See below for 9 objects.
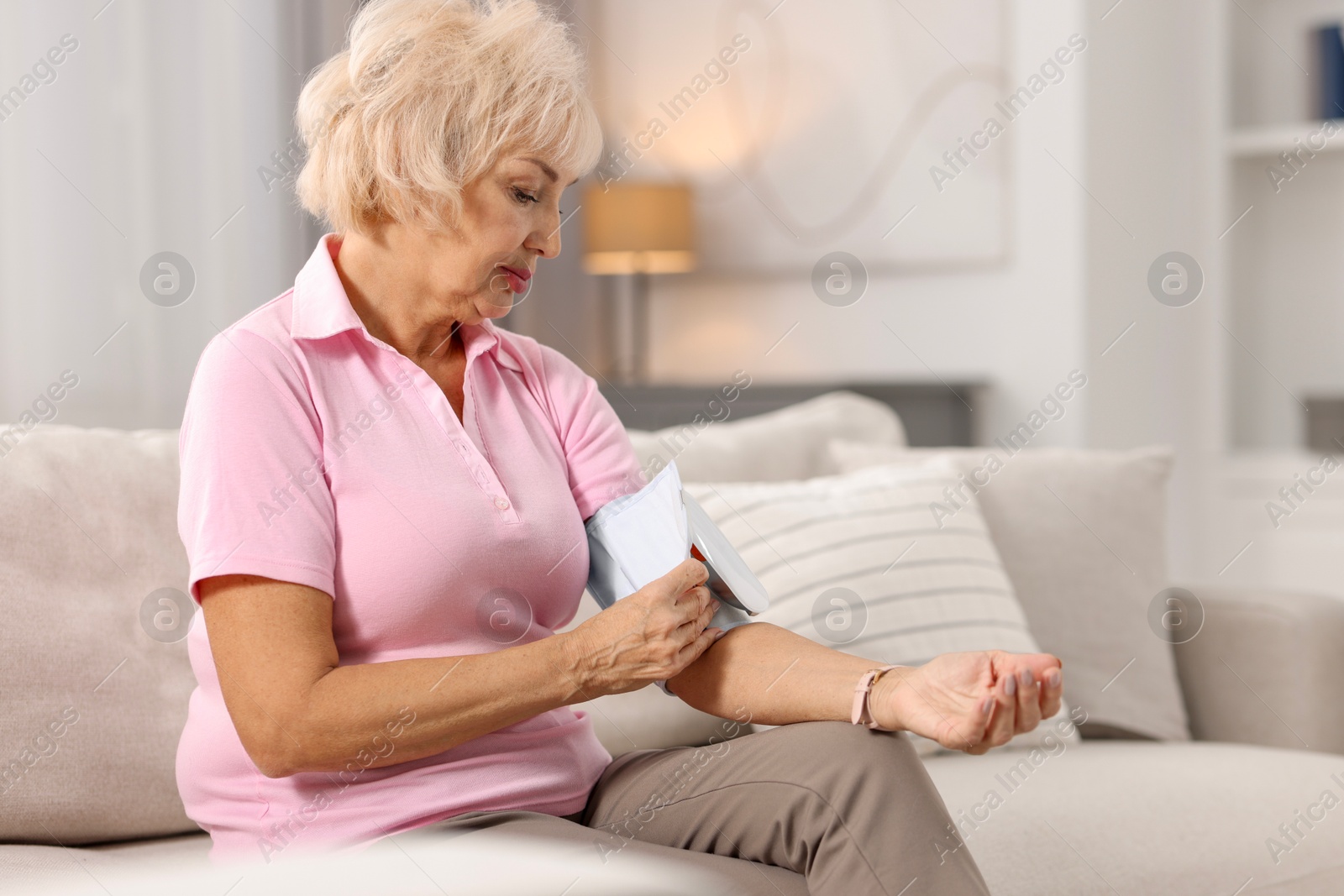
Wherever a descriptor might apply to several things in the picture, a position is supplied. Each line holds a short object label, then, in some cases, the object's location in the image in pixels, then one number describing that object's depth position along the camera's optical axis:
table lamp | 5.47
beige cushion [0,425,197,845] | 2.75
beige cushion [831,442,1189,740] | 3.20
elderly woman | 2.54
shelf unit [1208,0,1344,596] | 5.34
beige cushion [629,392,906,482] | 3.19
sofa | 2.65
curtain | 3.61
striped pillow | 3.06
